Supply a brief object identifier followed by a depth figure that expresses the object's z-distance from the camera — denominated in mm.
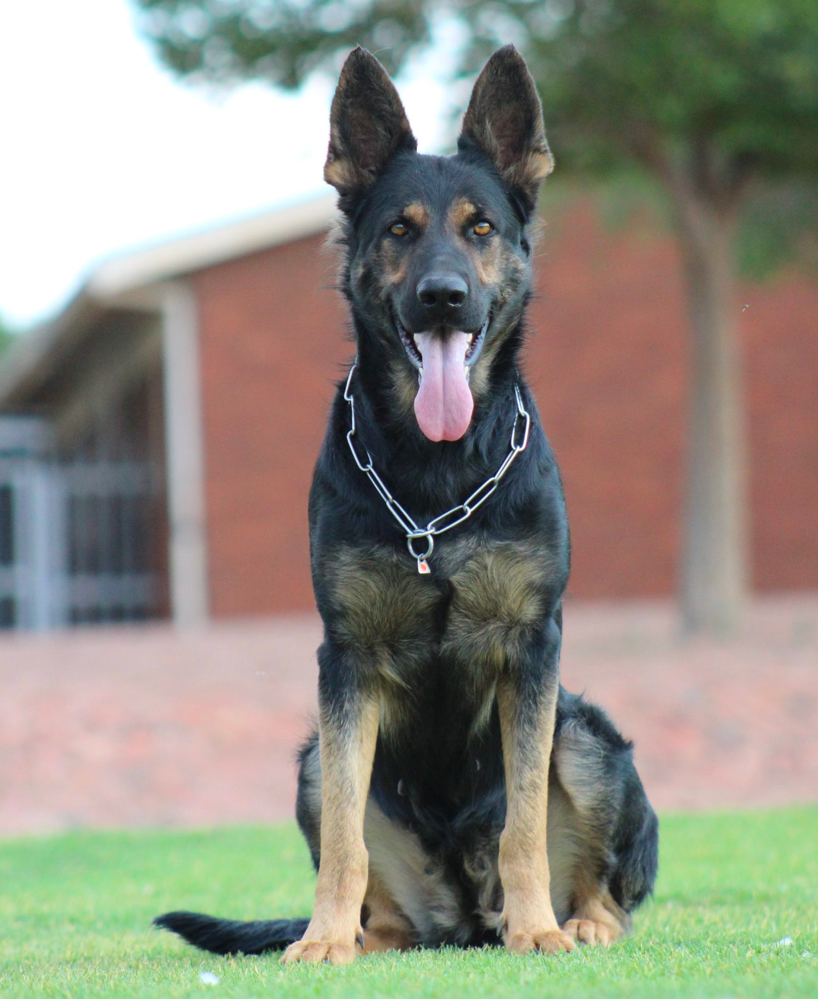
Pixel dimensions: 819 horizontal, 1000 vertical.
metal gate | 23719
